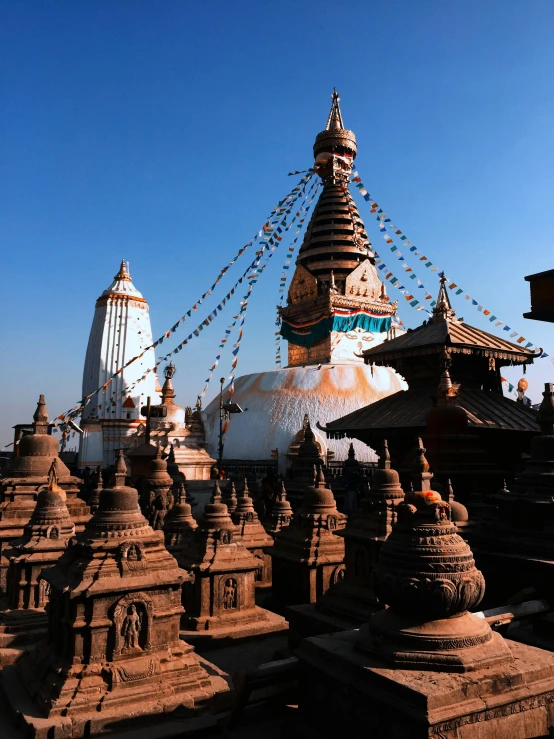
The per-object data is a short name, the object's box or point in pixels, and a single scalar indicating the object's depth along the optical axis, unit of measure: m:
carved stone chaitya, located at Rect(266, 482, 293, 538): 11.13
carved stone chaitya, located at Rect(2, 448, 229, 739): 4.43
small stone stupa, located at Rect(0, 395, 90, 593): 8.32
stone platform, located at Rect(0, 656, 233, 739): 4.20
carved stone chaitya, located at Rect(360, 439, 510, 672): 2.96
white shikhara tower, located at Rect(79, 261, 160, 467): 31.09
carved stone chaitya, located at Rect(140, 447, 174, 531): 12.38
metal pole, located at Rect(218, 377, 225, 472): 24.43
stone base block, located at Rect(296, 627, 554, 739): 2.68
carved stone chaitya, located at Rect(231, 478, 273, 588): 9.59
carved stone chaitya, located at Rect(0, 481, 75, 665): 6.14
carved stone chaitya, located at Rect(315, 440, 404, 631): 5.64
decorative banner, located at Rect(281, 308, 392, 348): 28.94
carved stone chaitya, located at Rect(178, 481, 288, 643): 7.02
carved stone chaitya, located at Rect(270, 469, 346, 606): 7.96
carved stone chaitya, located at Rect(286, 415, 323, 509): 15.80
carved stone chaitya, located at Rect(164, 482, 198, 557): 9.11
